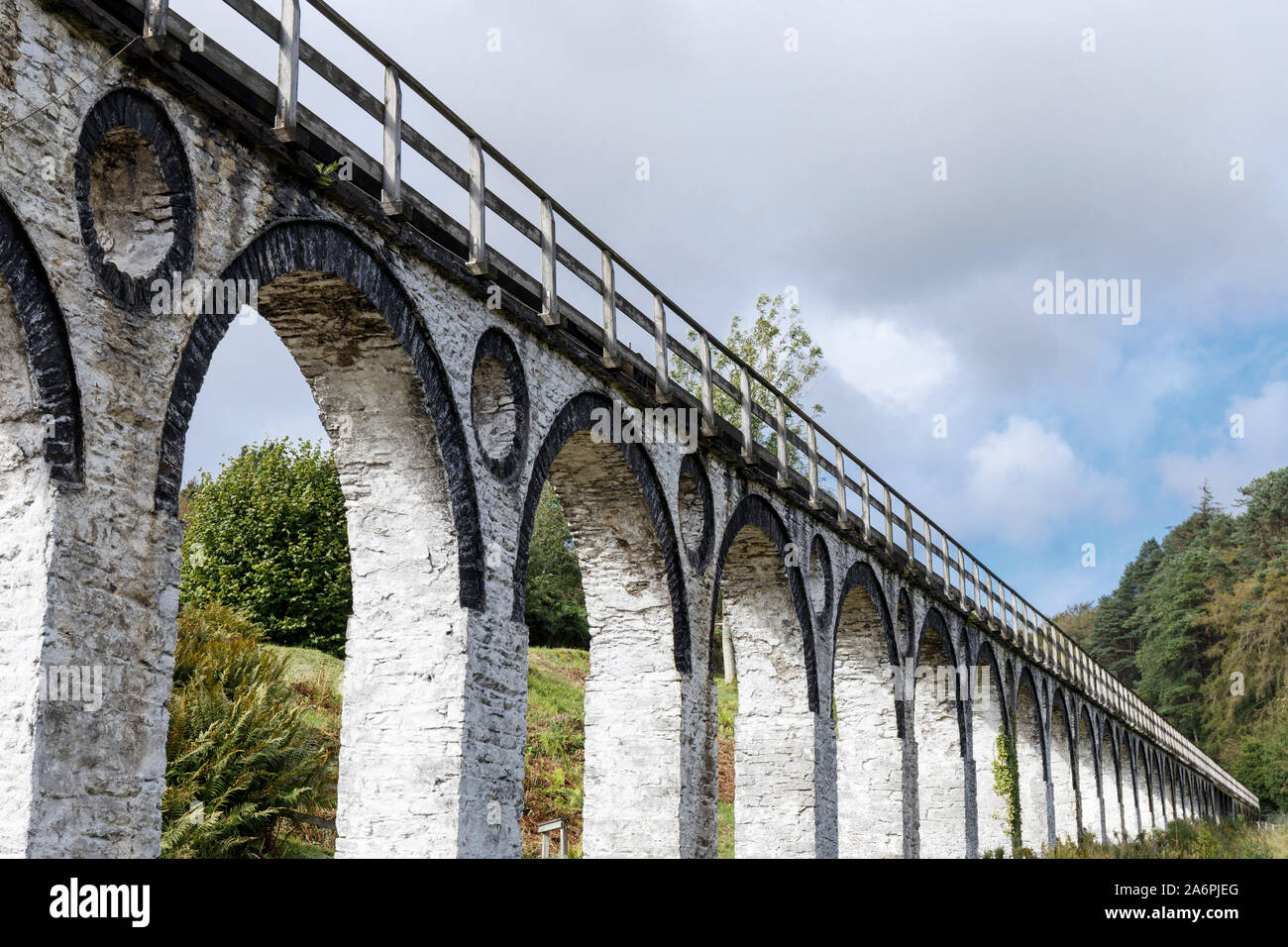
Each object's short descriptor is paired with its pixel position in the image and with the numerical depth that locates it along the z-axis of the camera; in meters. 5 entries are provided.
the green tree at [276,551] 22.44
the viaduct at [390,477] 6.09
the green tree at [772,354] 31.67
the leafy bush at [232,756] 11.23
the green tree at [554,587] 37.06
